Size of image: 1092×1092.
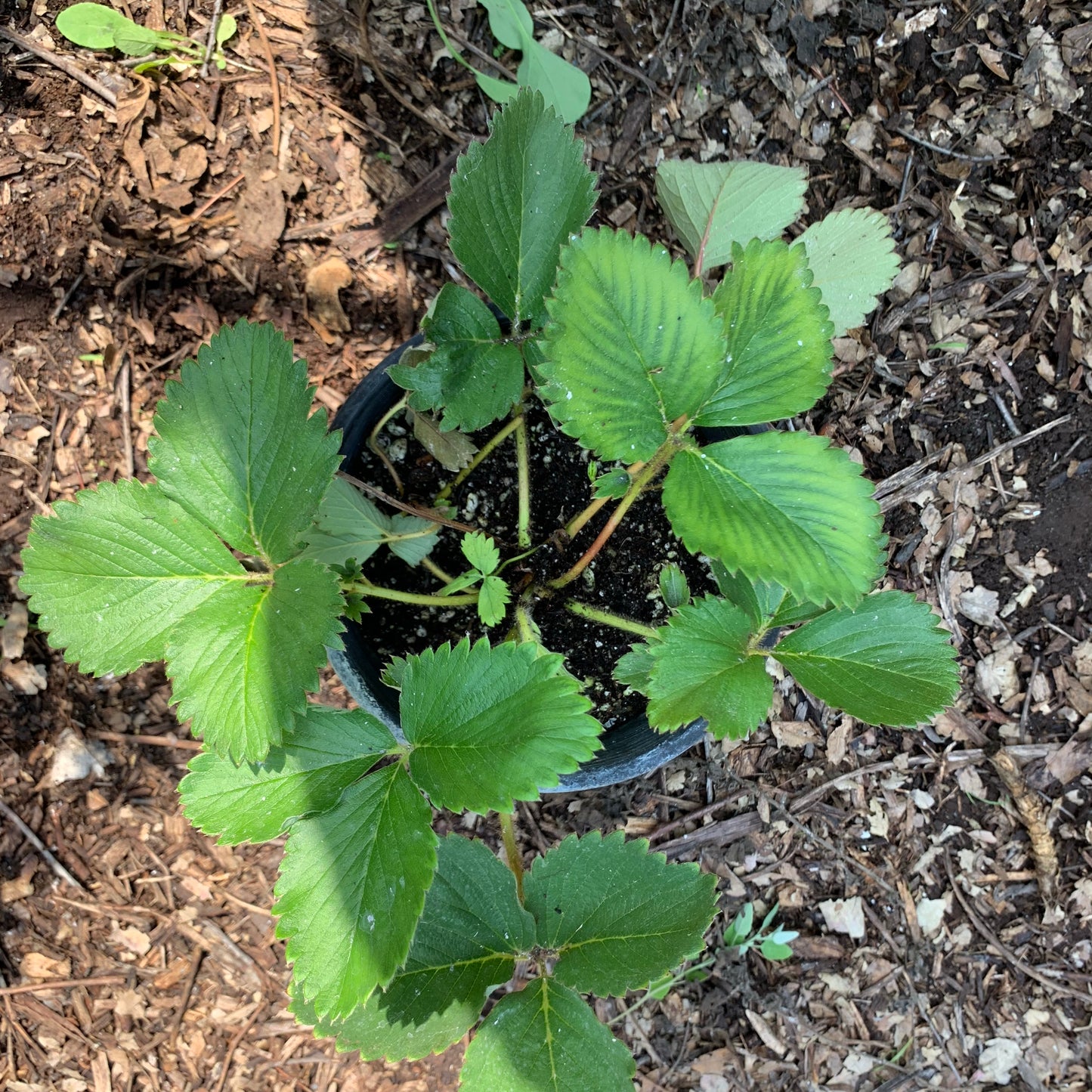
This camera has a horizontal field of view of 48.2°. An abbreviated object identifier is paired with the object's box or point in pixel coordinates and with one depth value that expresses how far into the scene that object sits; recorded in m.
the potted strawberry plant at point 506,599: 0.37
